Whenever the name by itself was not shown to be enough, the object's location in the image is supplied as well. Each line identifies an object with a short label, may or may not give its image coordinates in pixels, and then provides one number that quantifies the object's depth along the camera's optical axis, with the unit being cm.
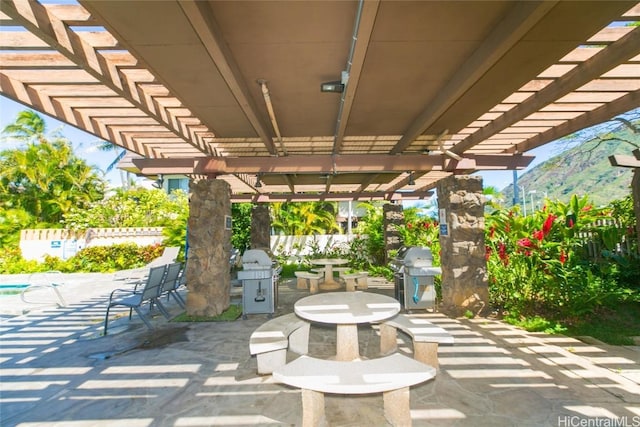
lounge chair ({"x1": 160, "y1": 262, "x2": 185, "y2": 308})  565
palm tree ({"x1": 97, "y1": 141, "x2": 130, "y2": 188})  2736
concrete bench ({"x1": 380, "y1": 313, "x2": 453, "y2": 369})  322
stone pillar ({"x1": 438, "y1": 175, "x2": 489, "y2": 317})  543
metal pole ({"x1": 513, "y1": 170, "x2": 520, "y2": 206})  1838
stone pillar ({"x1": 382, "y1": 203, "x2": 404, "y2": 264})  1066
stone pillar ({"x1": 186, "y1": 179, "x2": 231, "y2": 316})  562
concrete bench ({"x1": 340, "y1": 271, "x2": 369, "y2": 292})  764
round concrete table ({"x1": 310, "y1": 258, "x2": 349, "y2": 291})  825
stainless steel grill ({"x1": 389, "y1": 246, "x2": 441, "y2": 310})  557
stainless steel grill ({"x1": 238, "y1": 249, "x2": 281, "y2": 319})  558
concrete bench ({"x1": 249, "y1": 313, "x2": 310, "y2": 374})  311
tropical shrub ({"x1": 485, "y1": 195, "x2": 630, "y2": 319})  471
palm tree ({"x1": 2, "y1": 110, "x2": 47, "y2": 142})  1786
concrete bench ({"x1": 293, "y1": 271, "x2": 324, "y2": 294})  785
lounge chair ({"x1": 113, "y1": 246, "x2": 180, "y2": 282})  855
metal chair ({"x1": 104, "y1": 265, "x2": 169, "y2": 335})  480
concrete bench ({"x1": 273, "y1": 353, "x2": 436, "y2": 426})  209
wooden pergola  228
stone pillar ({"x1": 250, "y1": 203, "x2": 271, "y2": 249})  1170
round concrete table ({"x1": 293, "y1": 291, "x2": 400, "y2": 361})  293
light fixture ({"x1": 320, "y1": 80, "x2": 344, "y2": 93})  311
